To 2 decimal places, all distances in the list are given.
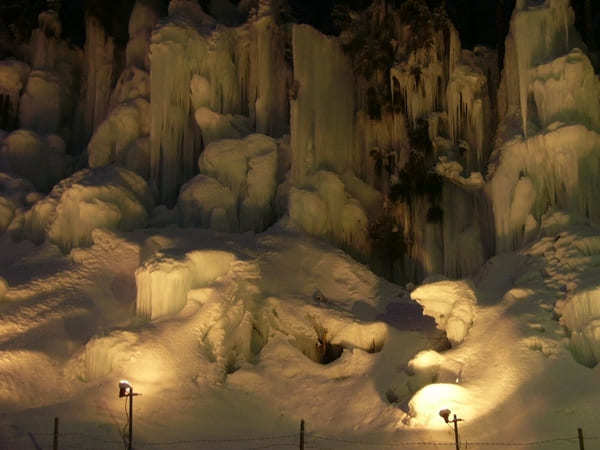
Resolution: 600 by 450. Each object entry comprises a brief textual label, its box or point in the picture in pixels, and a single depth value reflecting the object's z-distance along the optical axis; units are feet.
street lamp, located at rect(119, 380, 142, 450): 61.31
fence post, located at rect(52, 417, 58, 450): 57.06
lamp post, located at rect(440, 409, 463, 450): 54.75
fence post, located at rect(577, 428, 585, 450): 47.23
